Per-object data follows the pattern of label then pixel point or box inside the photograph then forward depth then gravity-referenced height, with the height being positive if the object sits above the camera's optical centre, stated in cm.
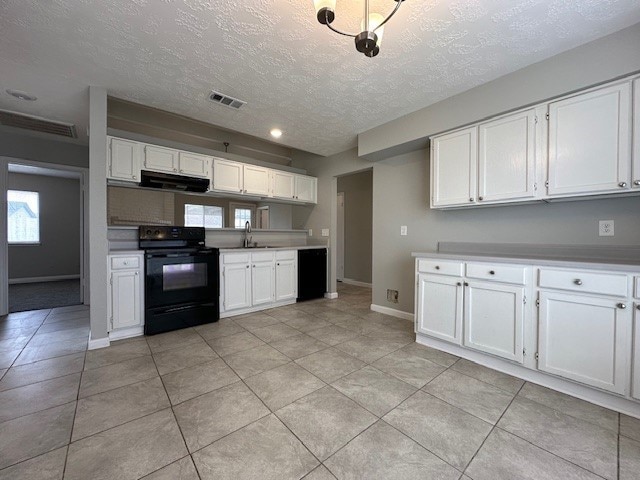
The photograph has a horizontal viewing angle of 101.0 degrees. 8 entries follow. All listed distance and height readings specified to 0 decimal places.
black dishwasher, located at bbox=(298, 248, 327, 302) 434 -62
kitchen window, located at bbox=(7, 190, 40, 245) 601 +43
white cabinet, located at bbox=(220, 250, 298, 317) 350 -63
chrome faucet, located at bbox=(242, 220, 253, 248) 432 +2
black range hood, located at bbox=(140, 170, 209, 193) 315 +69
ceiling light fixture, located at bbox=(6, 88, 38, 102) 265 +146
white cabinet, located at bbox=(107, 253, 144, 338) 270 -61
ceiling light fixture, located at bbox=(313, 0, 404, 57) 129 +110
